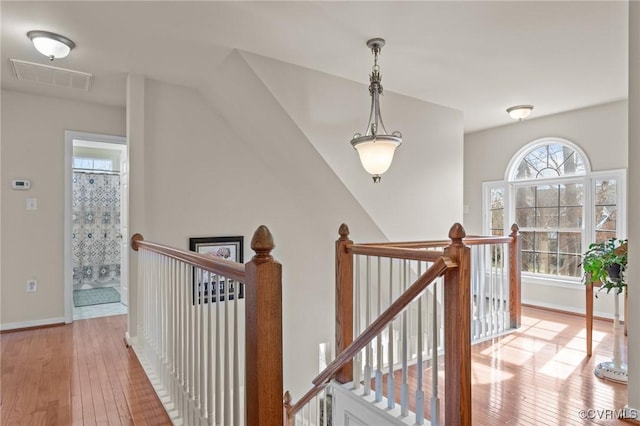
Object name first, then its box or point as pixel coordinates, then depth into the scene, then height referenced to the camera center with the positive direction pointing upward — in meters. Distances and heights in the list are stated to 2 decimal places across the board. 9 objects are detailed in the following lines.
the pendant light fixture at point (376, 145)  2.92 +0.56
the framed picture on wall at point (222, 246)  3.92 -0.39
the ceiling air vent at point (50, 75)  3.19 +1.29
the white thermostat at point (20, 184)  3.72 +0.30
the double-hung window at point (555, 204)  4.49 +0.11
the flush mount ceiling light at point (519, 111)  4.45 +1.27
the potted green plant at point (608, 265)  2.71 -0.41
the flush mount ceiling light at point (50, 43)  2.71 +1.30
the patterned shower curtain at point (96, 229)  5.89 -0.29
